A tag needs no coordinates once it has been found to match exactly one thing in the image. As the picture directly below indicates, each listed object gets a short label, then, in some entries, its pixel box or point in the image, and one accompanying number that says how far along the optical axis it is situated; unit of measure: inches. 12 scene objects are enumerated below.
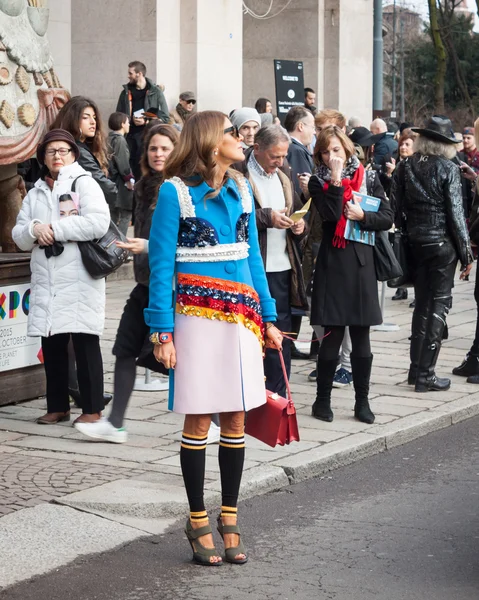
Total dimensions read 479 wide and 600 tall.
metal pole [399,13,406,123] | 2855.3
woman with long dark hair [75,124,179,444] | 376.3
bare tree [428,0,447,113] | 1820.9
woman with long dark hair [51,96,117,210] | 407.7
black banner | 1027.4
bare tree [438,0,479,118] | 2266.7
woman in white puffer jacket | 381.4
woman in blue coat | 267.6
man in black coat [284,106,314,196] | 480.7
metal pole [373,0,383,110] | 1353.1
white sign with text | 413.2
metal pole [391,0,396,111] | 2969.9
